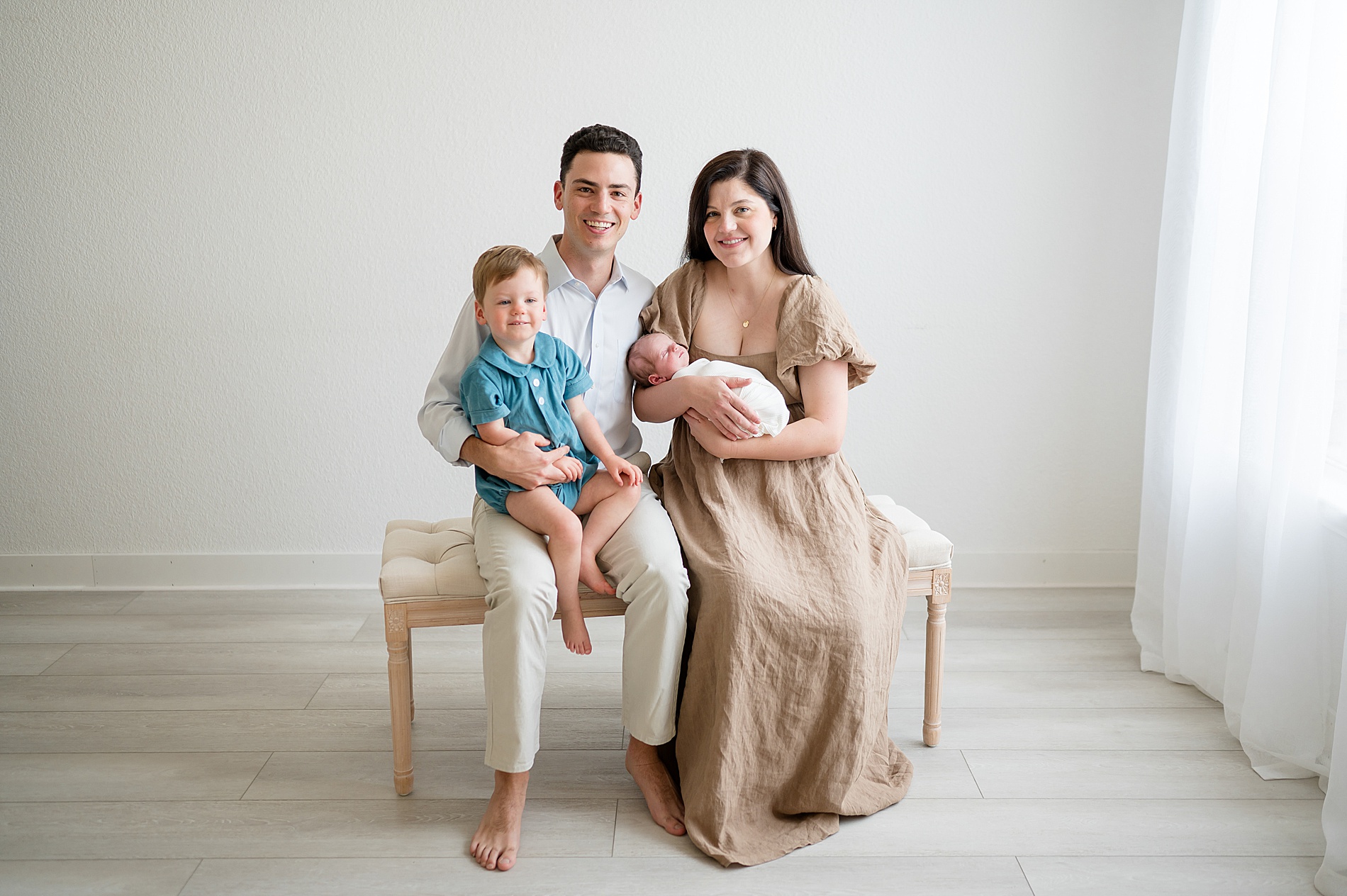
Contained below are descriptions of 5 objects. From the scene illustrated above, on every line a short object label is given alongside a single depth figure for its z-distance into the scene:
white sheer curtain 2.00
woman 1.82
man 1.81
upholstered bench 1.91
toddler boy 1.86
